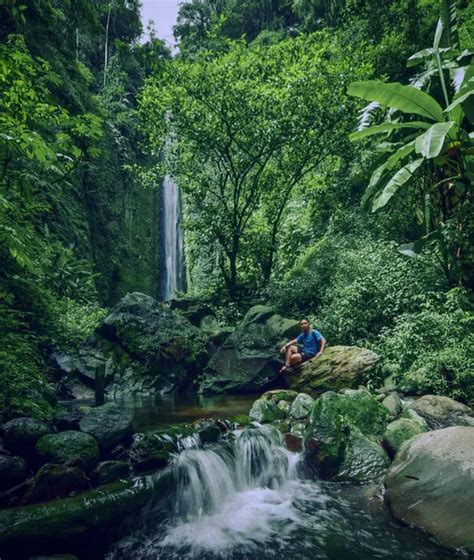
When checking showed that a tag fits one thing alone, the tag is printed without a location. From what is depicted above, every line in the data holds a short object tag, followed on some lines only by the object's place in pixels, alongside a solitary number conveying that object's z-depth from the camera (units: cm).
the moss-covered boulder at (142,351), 1010
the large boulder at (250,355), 980
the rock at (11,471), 374
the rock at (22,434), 409
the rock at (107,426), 459
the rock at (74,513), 331
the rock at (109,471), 418
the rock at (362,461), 519
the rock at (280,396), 794
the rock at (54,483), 372
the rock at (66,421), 472
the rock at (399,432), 539
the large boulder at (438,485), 370
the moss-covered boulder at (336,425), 548
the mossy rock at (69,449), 407
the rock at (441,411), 573
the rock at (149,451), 465
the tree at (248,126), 1261
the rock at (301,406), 693
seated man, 927
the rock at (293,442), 593
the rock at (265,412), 677
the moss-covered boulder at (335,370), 821
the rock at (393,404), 640
